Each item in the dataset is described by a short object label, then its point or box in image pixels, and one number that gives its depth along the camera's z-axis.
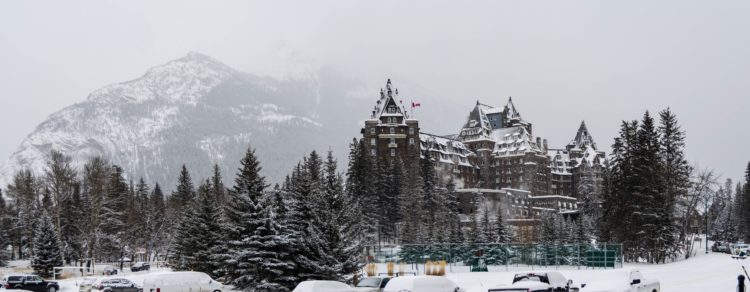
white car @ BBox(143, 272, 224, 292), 42.09
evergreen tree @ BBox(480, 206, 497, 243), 86.75
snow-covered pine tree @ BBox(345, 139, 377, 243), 118.45
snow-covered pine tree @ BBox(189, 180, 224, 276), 55.47
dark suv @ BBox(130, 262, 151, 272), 94.38
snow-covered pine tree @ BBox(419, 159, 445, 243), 127.56
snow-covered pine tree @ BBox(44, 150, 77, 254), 87.62
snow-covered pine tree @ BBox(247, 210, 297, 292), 46.06
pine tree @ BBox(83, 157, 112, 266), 89.88
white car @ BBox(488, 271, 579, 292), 30.78
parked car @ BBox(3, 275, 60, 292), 56.88
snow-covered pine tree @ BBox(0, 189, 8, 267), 106.20
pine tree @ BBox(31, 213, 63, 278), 74.25
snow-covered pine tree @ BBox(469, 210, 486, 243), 86.19
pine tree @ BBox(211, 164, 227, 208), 109.42
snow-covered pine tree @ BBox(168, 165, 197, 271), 57.06
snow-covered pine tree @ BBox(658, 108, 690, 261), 72.75
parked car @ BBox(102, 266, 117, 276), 83.33
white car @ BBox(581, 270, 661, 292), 29.19
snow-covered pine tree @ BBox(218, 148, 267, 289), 47.06
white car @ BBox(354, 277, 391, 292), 40.30
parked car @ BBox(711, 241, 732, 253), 90.19
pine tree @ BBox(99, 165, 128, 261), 94.81
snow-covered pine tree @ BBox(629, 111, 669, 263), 72.38
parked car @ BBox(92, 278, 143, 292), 51.53
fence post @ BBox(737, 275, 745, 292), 28.22
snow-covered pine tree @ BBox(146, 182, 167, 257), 110.31
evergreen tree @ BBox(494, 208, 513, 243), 86.31
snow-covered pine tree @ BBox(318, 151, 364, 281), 48.59
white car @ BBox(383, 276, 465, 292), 34.31
